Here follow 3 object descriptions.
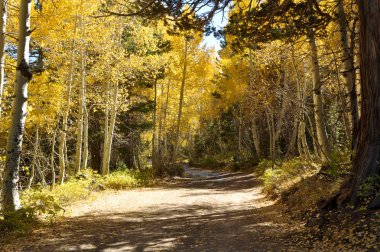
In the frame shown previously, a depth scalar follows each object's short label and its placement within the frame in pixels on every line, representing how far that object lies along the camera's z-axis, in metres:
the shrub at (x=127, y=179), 13.49
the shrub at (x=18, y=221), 6.17
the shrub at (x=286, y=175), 9.92
